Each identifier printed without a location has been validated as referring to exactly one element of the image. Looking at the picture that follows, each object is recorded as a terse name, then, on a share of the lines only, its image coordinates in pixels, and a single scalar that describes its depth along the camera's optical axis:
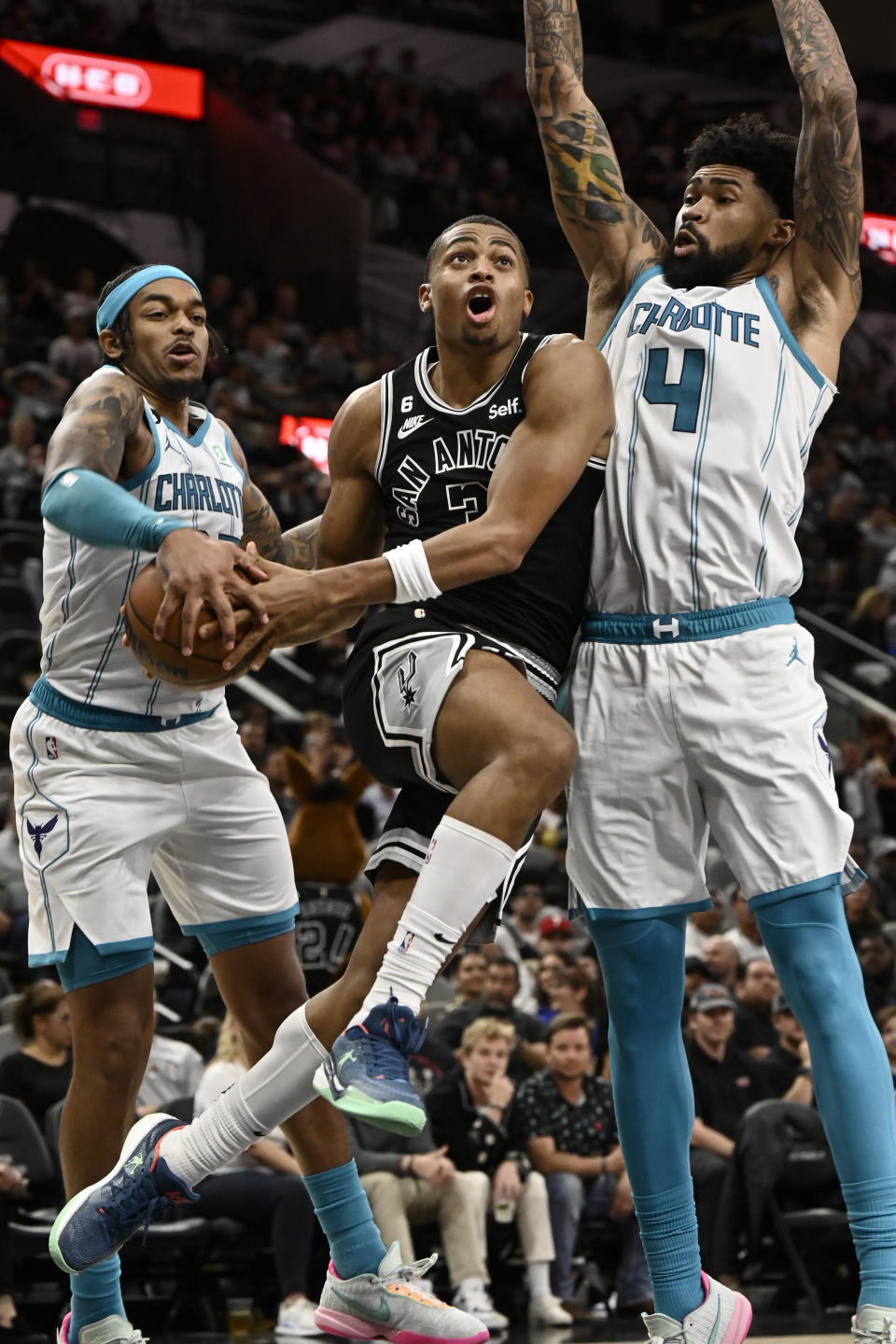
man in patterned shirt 16.12
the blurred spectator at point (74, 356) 33.66
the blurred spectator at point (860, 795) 28.72
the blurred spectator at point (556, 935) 20.66
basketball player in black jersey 7.56
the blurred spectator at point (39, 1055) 15.61
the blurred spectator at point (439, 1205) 15.06
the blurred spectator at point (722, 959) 21.06
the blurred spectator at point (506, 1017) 17.84
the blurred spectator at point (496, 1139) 15.65
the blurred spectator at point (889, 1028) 17.78
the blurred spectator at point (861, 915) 23.58
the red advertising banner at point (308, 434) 36.66
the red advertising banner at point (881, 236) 48.44
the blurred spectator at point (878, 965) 20.92
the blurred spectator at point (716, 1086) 16.62
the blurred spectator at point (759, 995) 19.00
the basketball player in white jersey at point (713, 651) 8.00
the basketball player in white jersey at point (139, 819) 8.77
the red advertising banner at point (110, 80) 42.00
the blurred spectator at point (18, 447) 29.44
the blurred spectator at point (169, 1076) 16.83
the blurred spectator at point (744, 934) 22.25
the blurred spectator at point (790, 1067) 17.94
